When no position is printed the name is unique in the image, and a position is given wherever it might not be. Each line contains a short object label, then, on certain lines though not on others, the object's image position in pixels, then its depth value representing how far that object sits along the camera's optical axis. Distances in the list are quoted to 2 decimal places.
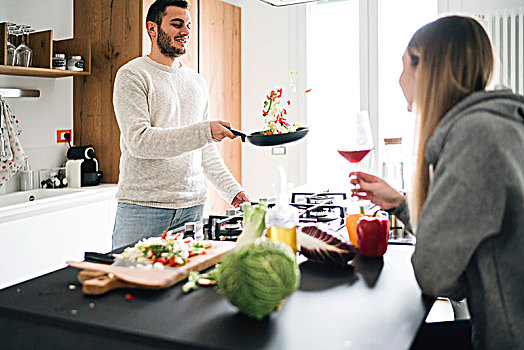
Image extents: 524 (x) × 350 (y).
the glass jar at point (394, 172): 1.83
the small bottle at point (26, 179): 3.24
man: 2.06
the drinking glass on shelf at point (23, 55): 3.04
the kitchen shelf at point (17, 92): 3.10
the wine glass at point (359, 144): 1.60
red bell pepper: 1.47
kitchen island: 0.93
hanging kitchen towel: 2.99
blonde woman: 1.03
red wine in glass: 1.61
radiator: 3.39
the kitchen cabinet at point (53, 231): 2.66
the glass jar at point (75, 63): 3.33
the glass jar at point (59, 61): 3.25
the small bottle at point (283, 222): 1.43
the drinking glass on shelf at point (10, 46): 2.99
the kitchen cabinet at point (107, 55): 3.40
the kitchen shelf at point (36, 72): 2.97
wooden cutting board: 1.17
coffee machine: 3.37
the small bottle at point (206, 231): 1.73
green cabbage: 1.00
